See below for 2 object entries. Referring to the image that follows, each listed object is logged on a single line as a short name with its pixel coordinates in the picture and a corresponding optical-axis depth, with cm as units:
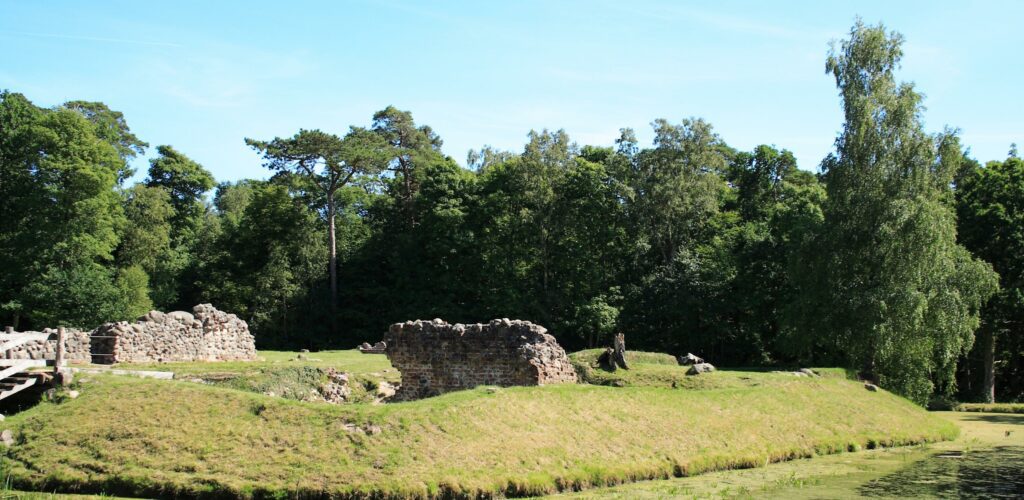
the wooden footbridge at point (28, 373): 1998
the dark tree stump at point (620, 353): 2638
